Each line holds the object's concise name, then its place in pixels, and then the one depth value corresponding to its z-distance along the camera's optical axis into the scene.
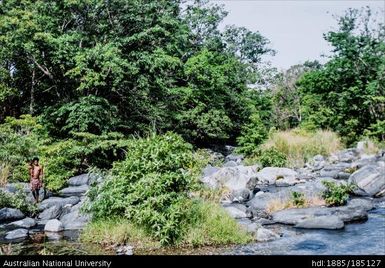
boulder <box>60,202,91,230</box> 10.54
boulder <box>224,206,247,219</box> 11.00
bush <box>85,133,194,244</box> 8.28
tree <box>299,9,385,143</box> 25.12
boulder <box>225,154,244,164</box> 23.61
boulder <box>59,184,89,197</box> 15.24
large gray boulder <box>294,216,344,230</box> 9.55
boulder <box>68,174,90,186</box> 16.83
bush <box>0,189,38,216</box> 12.02
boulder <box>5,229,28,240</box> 9.60
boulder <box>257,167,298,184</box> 17.09
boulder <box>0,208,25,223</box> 11.37
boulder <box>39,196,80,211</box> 12.72
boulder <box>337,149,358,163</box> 20.43
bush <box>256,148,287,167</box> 20.03
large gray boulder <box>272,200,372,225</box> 10.26
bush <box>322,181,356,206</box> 11.68
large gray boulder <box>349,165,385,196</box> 13.52
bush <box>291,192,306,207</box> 11.71
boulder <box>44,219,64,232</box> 10.29
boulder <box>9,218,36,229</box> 10.79
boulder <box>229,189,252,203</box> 13.39
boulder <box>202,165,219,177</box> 16.62
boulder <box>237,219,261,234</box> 9.06
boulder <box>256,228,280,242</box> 8.75
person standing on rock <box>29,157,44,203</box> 13.19
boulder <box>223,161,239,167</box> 21.07
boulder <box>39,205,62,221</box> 11.65
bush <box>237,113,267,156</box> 24.69
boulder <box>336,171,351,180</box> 16.44
